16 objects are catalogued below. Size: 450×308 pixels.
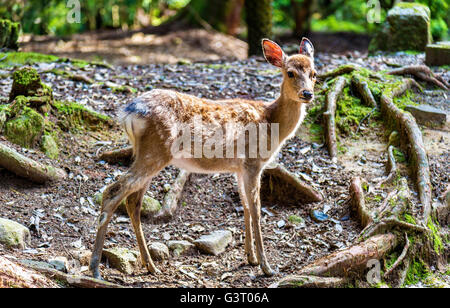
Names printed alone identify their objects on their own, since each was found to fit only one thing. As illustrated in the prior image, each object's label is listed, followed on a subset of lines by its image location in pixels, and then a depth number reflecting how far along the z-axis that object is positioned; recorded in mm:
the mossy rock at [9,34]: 10812
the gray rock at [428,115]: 7785
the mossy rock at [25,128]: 6570
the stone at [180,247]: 5891
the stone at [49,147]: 6691
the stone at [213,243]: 5918
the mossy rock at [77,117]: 7174
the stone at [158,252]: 5734
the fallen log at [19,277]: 4184
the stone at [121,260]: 5379
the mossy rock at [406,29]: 11172
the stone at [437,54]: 9922
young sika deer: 5070
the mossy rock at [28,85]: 7020
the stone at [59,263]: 4929
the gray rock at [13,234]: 5164
